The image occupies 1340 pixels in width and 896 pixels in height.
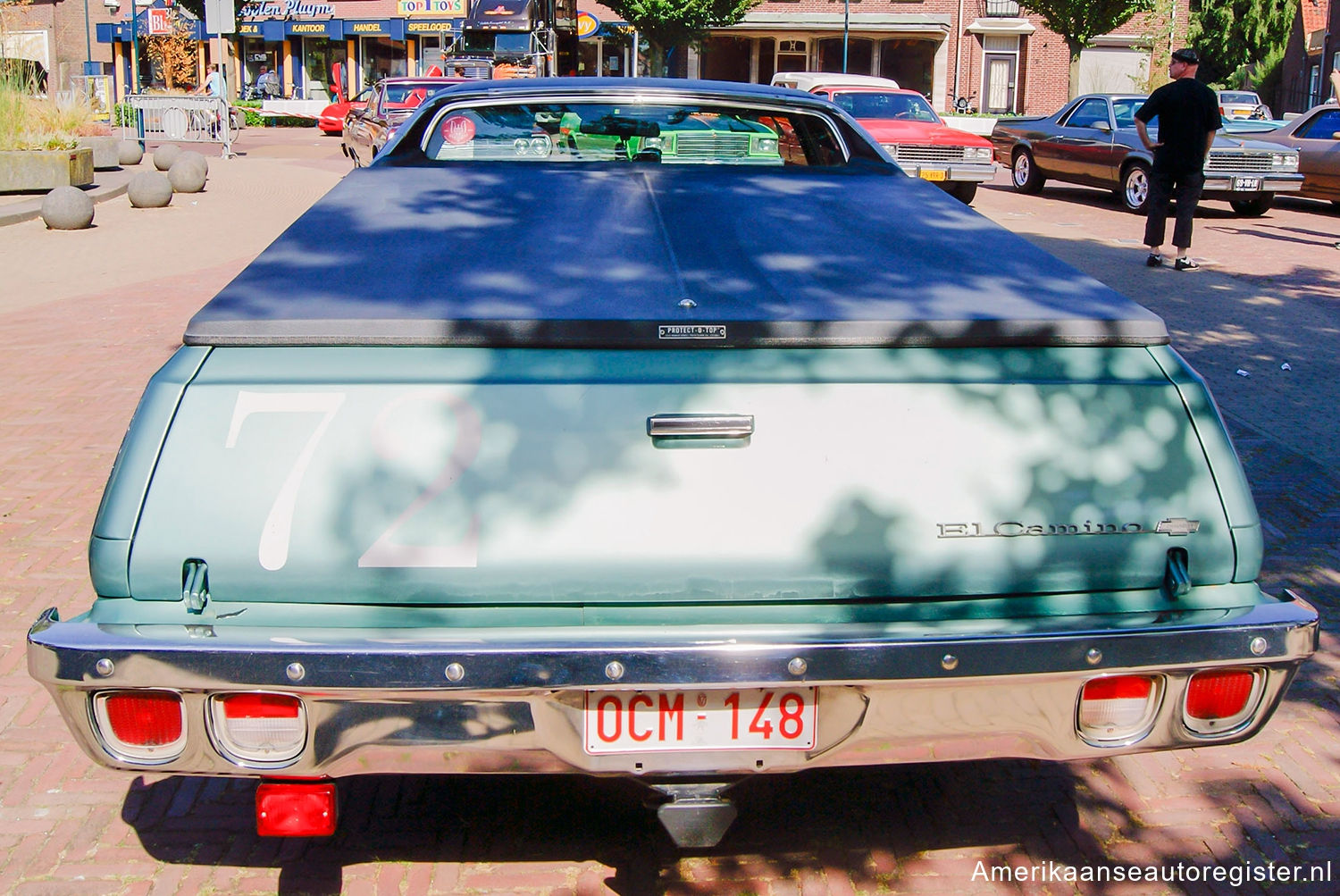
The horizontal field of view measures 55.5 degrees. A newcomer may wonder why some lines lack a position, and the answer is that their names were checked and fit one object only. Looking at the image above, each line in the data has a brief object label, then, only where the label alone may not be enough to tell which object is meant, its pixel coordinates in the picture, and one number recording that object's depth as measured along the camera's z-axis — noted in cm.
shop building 5072
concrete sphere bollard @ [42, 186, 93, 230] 1342
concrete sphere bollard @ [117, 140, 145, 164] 2091
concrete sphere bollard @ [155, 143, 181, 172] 2030
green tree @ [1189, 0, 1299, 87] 4834
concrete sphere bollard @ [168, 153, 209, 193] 1734
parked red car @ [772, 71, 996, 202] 1709
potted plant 1552
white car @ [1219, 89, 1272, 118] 2950
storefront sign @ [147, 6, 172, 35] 4181
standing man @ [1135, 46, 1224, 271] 1127
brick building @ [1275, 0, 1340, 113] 4178
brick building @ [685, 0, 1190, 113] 5156
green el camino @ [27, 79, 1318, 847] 230
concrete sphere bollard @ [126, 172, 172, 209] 1571
